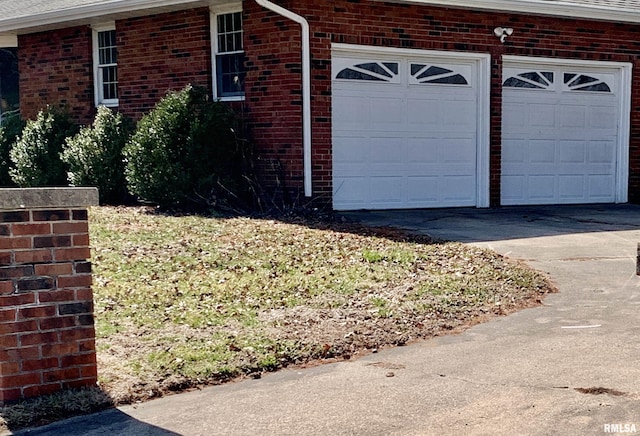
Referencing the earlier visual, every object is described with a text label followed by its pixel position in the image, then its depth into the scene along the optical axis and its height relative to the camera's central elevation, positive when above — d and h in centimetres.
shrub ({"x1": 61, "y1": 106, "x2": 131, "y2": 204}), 1412 -3
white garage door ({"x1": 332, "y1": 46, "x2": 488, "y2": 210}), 1356 +36
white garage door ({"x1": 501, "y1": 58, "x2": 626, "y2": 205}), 1529 +31
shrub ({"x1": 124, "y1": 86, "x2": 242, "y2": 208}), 1280 +2
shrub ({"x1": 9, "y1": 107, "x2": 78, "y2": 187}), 1525 +10
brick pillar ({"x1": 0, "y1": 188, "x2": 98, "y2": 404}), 490 -80
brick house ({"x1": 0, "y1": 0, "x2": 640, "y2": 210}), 1320 +125
